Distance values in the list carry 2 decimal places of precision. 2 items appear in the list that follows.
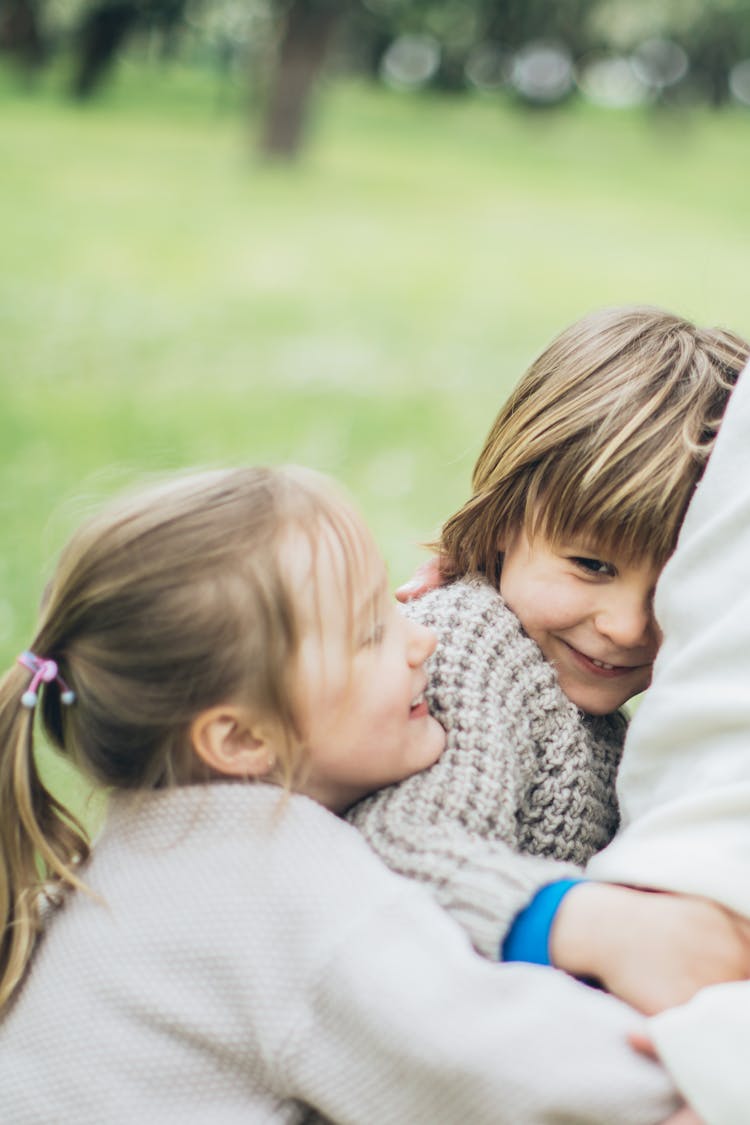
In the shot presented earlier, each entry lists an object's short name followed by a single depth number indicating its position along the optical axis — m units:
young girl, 1.69
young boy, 1.91
